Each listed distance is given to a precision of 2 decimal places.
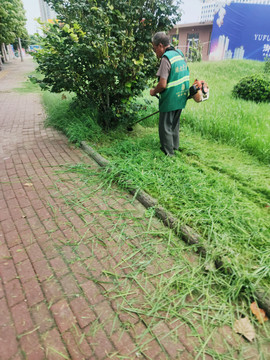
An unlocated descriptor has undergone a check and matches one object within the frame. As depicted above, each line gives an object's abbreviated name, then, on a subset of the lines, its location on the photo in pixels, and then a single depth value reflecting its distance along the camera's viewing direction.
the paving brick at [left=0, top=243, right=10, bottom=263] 2.26
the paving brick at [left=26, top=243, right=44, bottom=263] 2.26
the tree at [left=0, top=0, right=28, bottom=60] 16.73
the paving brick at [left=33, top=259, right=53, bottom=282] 2.09
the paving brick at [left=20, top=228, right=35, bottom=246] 2.45
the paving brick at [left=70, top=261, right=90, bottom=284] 2.07
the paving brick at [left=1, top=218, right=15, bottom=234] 2.62
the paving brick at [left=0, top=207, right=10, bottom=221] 2.79
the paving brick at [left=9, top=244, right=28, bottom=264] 2.25
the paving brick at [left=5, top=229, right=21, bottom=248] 2.44
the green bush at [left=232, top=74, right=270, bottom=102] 7.47
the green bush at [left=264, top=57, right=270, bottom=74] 11.73
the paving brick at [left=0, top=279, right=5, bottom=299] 1.92
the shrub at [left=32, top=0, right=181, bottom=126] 3.96
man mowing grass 3.49
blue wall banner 16.78
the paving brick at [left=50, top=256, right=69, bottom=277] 2.13
